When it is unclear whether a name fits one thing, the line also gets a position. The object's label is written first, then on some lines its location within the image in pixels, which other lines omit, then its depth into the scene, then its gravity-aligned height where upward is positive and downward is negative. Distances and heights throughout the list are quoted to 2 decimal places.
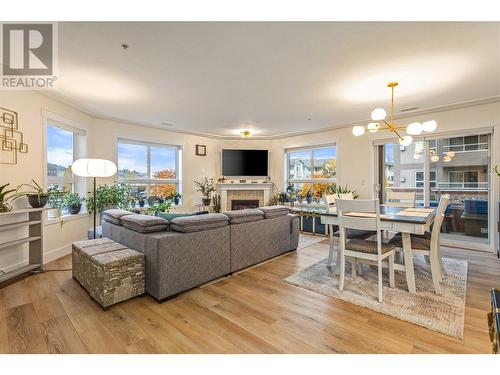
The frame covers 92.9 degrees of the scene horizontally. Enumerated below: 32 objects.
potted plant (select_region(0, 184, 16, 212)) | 2.65 -0.18
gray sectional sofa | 2.27 -0.63
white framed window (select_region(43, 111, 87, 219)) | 3.72 +0.59
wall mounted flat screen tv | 6.65 +0.67
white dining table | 2.31 -0.40
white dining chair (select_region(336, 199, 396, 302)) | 2.30 -0.61
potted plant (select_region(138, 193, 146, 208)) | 5.23 -0.31
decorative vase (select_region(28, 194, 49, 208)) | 3.02 -0.18
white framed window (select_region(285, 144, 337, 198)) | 5.88 +0.45
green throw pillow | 2.77 -0.35
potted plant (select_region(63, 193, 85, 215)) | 4.00 -0.29
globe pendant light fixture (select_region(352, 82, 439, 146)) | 2.75 +0.73
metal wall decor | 2.89 +0.62
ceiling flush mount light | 5.70 +1.29
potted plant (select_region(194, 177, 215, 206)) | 6.31 -0.05
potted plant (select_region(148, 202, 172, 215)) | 5.14 -0.46
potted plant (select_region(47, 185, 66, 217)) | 3.77 -0.21
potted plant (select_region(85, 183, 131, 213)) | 4.35 -0.22
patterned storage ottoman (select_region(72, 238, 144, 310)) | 2.12 -0.81
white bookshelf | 2.81 -0.61
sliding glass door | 4.04 +0.03
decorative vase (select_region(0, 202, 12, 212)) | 2.64 -0.24
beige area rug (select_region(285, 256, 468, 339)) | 1.98 -1.10
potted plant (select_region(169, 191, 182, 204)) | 5.79 -0.27
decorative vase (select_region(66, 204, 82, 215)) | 4.05 -0.38
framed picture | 6.38 +0.98
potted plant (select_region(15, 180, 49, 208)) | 3.02 -0.14
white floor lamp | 3.09 +0.24
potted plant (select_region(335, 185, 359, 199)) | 5.23 -0.10
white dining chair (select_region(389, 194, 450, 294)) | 2.45 -0.65
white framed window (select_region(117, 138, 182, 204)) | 5.24 +0.44
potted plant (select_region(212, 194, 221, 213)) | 6.61 -0.50
